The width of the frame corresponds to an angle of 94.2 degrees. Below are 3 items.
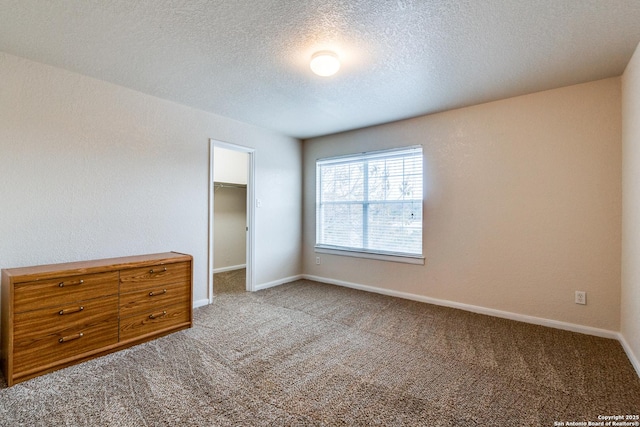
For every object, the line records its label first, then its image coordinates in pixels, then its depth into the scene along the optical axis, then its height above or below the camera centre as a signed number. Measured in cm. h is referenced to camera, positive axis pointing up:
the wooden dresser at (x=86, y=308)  202 -76
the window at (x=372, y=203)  392 +15
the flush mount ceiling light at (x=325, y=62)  226 +116
